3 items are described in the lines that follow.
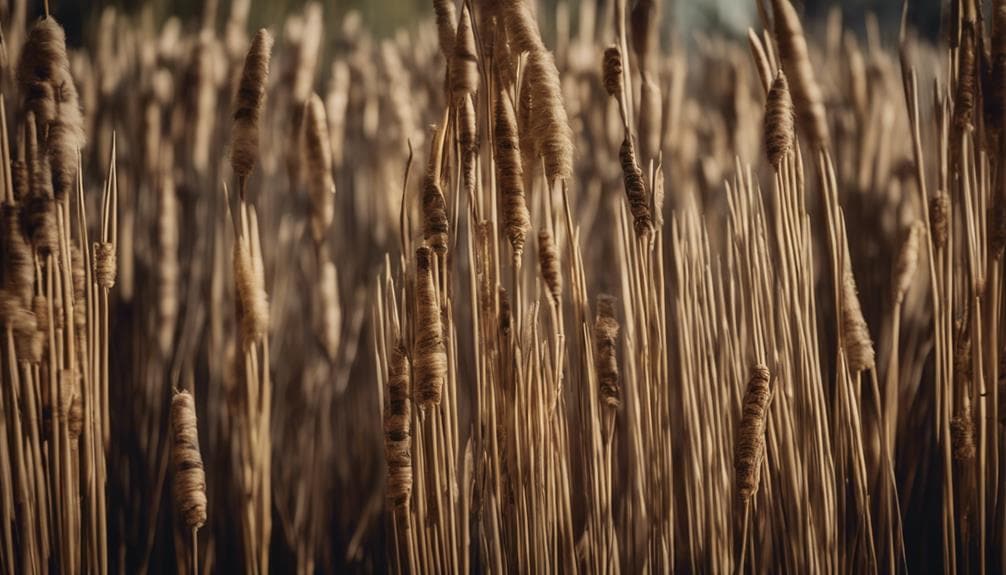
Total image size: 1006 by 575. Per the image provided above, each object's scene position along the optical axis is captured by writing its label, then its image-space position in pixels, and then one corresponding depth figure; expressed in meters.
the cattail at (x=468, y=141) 0.79
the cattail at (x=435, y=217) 0.77
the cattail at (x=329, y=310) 1.00
